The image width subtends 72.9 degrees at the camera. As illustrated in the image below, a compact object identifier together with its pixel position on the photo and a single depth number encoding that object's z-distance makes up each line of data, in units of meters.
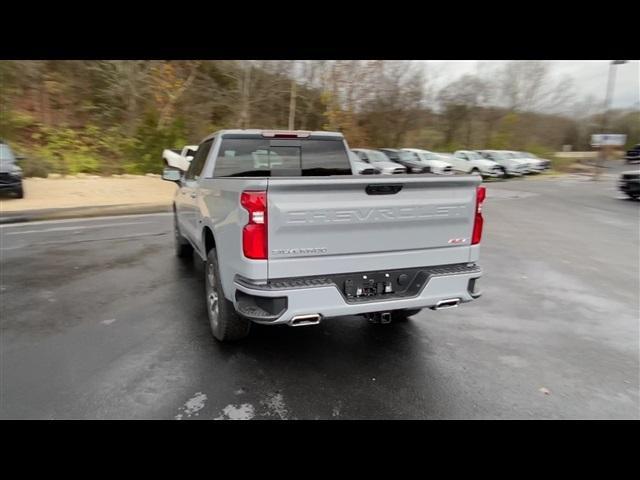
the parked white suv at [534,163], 29.70
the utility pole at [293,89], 25.83
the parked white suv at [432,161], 23.36
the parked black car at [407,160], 23.84
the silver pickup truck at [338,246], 3.02
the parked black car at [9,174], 12.76
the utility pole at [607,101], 24.16
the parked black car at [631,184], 16.00
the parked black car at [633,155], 38.03
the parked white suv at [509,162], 27.82
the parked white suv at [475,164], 26.28
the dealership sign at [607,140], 23.75
